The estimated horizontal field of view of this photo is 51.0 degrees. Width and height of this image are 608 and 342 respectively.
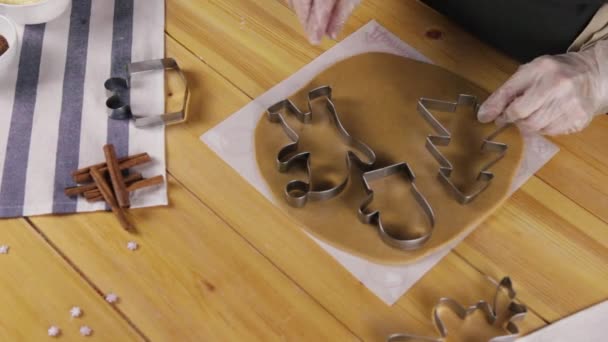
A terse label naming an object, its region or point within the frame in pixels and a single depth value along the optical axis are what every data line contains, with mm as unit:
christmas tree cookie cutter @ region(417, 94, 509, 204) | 773
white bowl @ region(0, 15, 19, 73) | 866
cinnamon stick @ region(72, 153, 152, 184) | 762
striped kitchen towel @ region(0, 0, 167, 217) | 761
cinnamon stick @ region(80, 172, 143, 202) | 745
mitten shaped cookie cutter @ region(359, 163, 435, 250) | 725
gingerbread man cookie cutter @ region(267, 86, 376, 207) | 759
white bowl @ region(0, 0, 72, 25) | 889
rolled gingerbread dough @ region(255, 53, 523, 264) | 746
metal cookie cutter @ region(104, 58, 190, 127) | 822
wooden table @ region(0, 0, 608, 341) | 670
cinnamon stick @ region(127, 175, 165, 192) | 754
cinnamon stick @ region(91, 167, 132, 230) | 730
